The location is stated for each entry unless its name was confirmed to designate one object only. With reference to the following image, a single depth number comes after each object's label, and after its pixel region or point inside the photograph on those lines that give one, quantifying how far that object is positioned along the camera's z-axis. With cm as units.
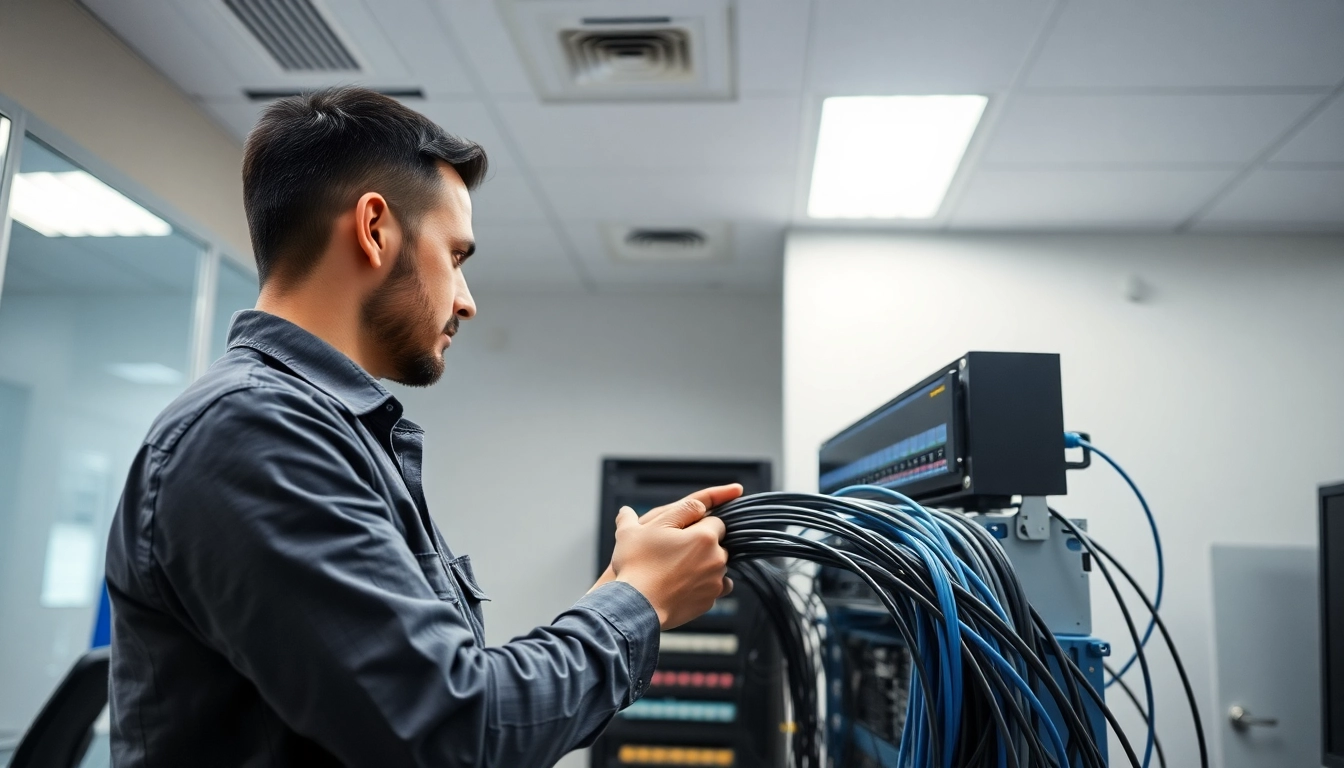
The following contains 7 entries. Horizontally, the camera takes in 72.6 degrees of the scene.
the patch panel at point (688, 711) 313
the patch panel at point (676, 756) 309
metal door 273
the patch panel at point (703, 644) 317
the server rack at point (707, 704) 307
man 62
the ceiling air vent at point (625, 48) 204
